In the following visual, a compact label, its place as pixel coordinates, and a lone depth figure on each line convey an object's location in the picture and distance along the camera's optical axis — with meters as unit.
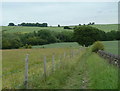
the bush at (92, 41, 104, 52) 35.59
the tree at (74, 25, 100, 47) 58.67
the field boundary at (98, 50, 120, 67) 11.38
